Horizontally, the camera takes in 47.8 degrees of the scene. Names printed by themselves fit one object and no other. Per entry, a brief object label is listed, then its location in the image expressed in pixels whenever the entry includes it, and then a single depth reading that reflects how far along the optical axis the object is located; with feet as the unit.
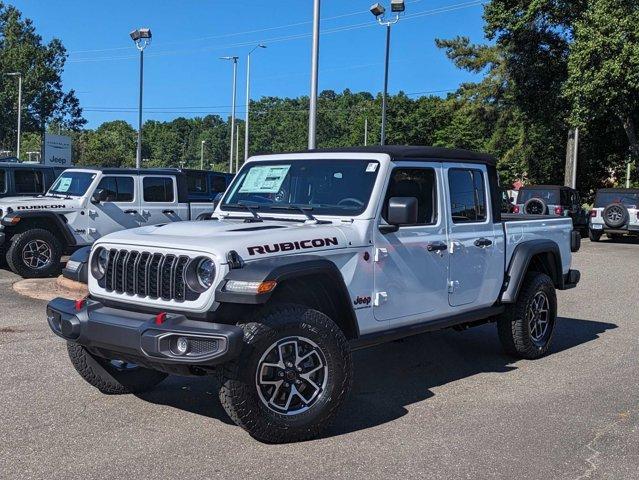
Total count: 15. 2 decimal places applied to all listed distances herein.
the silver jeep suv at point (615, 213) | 73.00
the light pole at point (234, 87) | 153.60
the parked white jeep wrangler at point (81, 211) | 38.11
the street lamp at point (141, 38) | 101.71
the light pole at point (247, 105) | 157.69
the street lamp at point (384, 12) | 73.41
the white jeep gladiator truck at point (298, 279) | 14.12
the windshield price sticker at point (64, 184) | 41.08
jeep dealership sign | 120.16
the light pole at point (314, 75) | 55.01
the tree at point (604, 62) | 77.92
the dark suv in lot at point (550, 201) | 77.00
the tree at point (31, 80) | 191.11
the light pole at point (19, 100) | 169.39
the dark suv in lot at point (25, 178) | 45.44
